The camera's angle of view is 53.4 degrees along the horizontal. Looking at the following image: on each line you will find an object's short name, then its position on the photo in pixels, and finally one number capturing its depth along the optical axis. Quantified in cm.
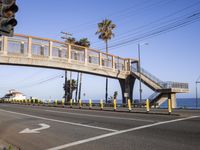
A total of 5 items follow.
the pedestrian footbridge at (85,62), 2599
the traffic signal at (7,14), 456
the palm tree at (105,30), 4328
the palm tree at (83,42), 4722
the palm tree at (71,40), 4616
